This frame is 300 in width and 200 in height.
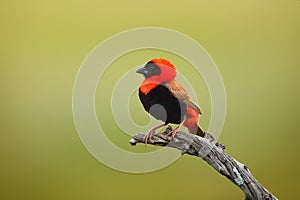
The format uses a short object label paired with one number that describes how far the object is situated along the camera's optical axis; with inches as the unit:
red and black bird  208.5
